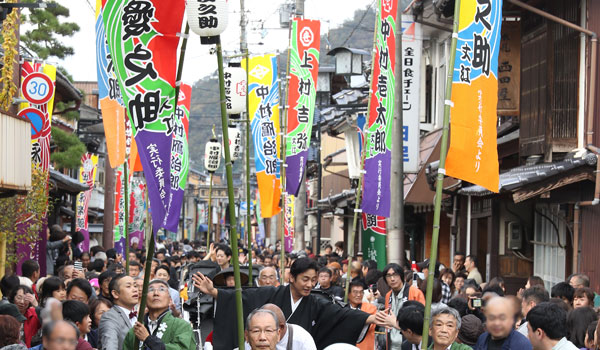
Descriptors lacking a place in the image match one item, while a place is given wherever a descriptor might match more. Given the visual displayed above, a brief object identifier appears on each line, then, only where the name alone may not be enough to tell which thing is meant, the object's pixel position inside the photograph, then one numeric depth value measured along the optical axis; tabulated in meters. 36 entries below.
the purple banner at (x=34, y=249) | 17.61
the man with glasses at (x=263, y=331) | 7.02
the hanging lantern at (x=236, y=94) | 17.98
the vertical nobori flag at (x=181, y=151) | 15.85
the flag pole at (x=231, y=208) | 7.37
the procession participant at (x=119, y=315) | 9.23
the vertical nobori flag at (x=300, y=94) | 18.11
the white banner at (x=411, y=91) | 20.33
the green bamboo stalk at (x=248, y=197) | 11.36
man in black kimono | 9.30
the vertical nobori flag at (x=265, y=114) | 19.47
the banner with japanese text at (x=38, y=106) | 17.69
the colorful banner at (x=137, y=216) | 36.54
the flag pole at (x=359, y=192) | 12.84
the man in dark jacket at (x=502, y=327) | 7.88
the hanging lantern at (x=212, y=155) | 26.91
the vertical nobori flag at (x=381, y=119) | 14.62
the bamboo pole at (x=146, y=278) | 8.19
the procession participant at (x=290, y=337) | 7.58
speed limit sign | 18.03
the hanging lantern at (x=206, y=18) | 7.86
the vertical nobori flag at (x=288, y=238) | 24.82
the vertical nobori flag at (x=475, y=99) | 8.82
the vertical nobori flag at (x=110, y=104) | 13.32
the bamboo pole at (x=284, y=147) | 17.75
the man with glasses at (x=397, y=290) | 12.59
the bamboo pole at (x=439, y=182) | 7.98
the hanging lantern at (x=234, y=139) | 24.50
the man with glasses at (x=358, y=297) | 12.09
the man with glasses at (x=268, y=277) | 12.85
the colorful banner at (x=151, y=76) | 8.09
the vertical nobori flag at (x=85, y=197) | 31.44
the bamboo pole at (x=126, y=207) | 12.45
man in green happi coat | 8.19
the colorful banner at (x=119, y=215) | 29.95
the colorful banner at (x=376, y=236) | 17.41
